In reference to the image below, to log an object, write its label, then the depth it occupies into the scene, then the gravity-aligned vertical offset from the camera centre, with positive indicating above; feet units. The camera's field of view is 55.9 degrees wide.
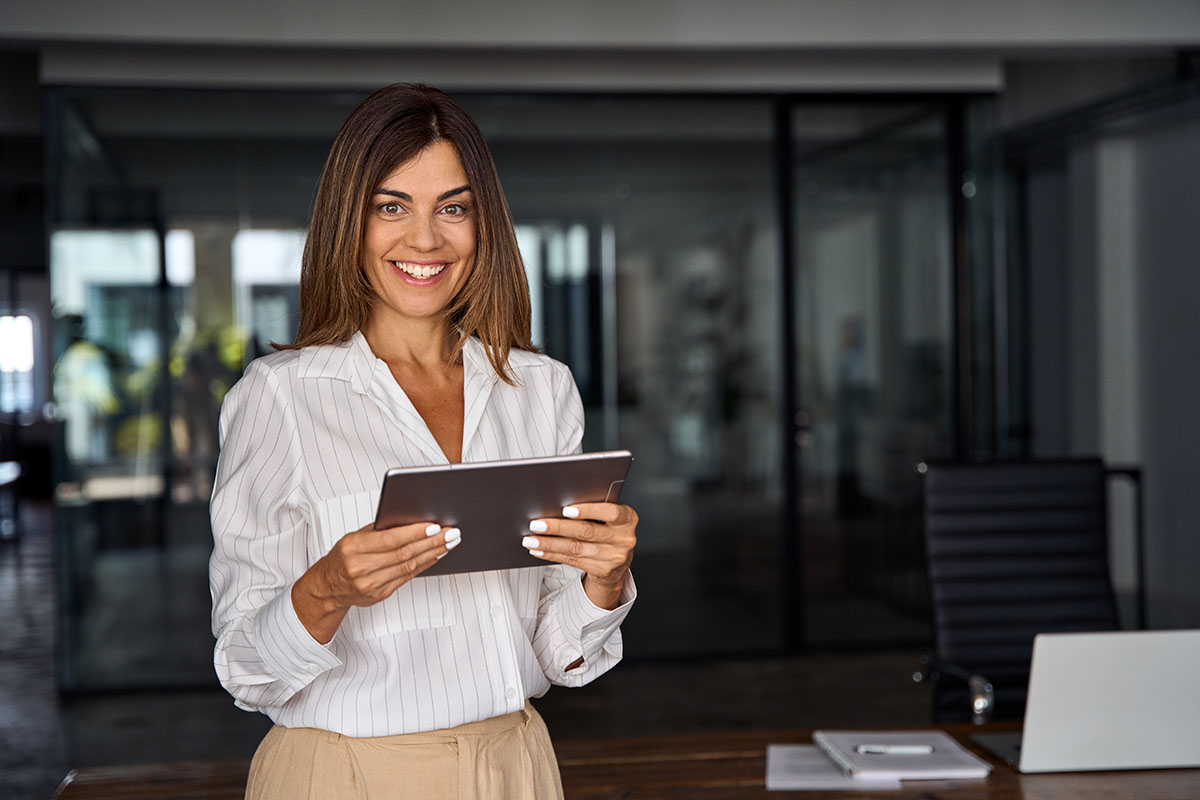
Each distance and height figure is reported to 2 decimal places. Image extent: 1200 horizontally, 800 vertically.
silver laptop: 5.65 -1.66
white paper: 5.75 -2.04
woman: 4.20 -0.47
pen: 6.13 -1.99
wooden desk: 5.64 -2.07
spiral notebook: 5.84 -2.00
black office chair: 9.90 -1.58
